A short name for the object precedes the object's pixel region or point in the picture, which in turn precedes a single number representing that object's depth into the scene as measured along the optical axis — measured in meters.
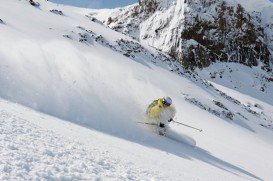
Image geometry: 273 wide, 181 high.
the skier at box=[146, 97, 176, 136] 16.39
